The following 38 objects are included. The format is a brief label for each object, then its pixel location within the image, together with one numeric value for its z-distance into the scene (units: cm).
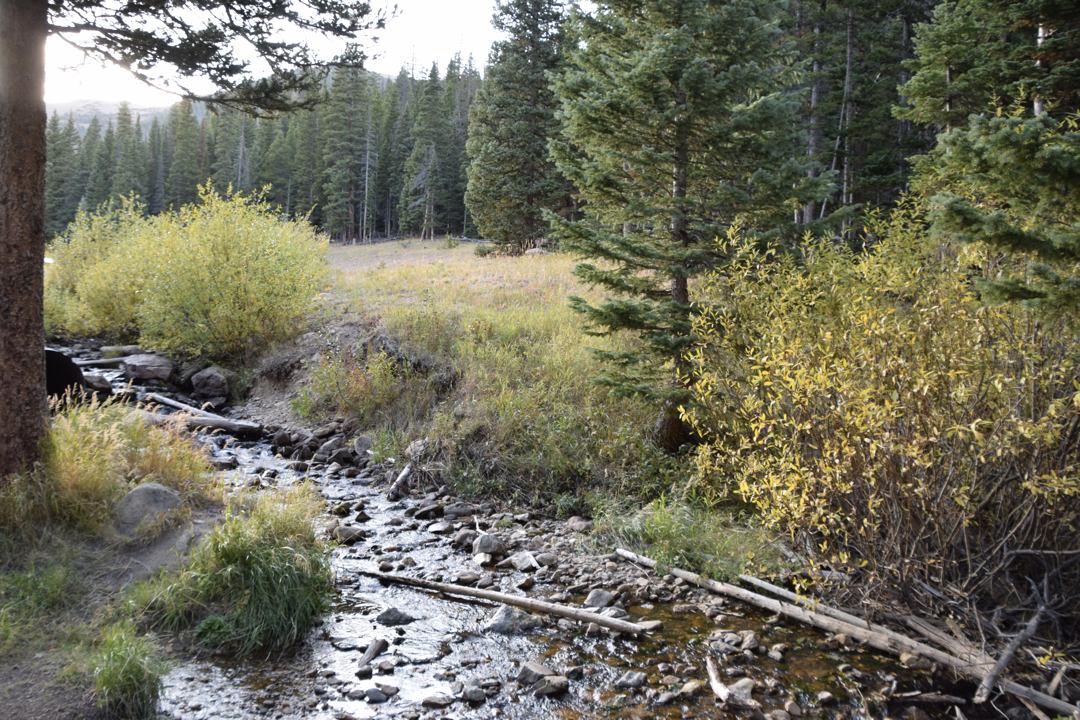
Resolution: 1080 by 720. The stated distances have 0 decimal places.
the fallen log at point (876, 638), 388
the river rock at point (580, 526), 738
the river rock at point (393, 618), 528
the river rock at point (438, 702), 422
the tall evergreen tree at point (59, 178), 5722
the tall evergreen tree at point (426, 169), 4612
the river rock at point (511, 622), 523
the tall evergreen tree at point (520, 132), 2488
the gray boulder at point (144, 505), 568
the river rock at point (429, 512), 797
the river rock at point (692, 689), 436
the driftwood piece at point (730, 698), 419
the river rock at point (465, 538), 707
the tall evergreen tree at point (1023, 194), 342
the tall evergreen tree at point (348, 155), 5241
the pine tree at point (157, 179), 6450
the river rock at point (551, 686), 438
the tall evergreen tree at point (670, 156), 717
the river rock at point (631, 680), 447
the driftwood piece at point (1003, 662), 402
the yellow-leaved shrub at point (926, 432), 418
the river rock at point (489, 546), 681
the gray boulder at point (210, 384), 1355
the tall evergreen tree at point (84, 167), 6128
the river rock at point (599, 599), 567
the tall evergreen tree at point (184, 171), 6103
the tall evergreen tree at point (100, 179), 6028
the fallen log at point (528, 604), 514
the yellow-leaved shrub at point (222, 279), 1405
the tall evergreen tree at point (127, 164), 5881
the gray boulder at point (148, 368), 1407
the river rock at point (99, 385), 1169
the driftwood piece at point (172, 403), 1150
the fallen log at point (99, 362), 1451
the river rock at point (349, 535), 698
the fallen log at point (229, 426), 1098
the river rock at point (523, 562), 643
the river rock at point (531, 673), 452
